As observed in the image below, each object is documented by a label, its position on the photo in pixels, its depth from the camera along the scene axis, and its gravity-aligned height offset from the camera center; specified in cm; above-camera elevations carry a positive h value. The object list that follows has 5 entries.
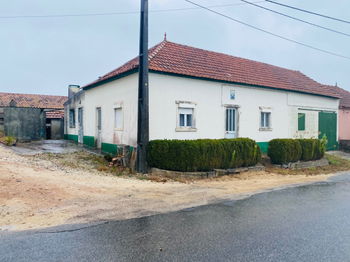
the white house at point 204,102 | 1251 +119
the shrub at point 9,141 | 1672 -105
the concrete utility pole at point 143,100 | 1067 +92
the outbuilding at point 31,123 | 1981 +4
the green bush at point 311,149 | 1455 -125
